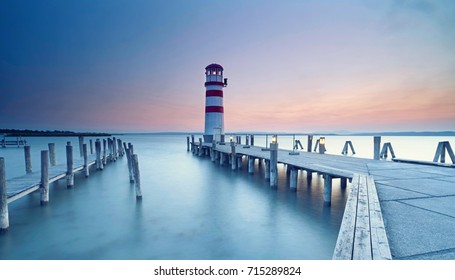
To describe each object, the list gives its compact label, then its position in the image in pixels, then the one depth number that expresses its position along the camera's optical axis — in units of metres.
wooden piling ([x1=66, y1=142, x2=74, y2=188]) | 8.73
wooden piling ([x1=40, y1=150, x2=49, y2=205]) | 6.72
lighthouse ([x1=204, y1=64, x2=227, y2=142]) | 18.64
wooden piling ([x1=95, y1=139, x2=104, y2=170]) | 13.71
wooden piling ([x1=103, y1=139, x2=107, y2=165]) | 16.23
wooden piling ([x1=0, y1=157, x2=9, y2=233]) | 4.88
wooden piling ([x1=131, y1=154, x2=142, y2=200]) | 7.95
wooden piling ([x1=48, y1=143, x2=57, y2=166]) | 12.24
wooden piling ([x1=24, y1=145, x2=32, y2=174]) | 9.91
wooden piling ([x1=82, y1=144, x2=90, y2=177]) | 11.30
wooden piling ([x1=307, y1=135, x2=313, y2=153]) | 15.18
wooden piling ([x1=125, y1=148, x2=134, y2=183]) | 10.83
